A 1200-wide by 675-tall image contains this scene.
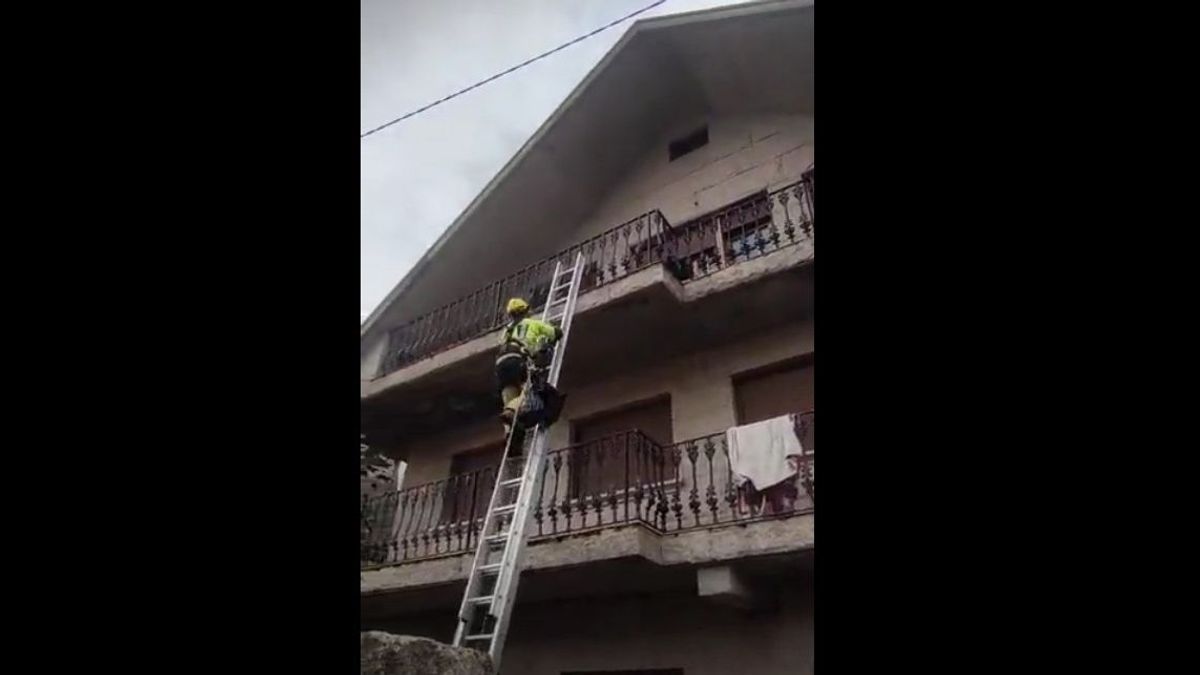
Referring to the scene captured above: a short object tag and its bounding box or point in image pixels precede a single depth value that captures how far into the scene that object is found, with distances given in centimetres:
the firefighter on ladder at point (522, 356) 645
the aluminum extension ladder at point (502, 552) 486
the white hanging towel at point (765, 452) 679
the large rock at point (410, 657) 337
